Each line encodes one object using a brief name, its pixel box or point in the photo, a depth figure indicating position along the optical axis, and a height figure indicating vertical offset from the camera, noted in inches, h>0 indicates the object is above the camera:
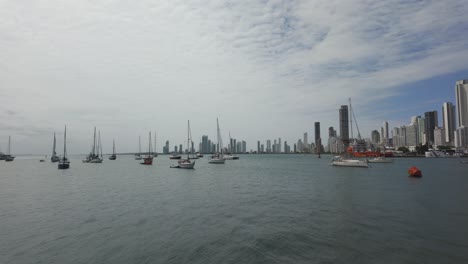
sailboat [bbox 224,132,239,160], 6891.2 -328.8
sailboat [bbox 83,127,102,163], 5118.6 -216.2
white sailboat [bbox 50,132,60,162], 5669.3 -215.4
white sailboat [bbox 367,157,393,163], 4596.5 -316.0
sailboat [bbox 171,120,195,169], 3233.3 -227.5
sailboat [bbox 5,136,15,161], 6983.3 -222.8
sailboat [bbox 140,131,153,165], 4561.5 -255.7
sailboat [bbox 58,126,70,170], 3555.6 -229.8
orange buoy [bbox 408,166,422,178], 2133.1 -255.5
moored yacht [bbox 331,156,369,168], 3385.3 -272.3
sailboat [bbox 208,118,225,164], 4628.4 -252.0
